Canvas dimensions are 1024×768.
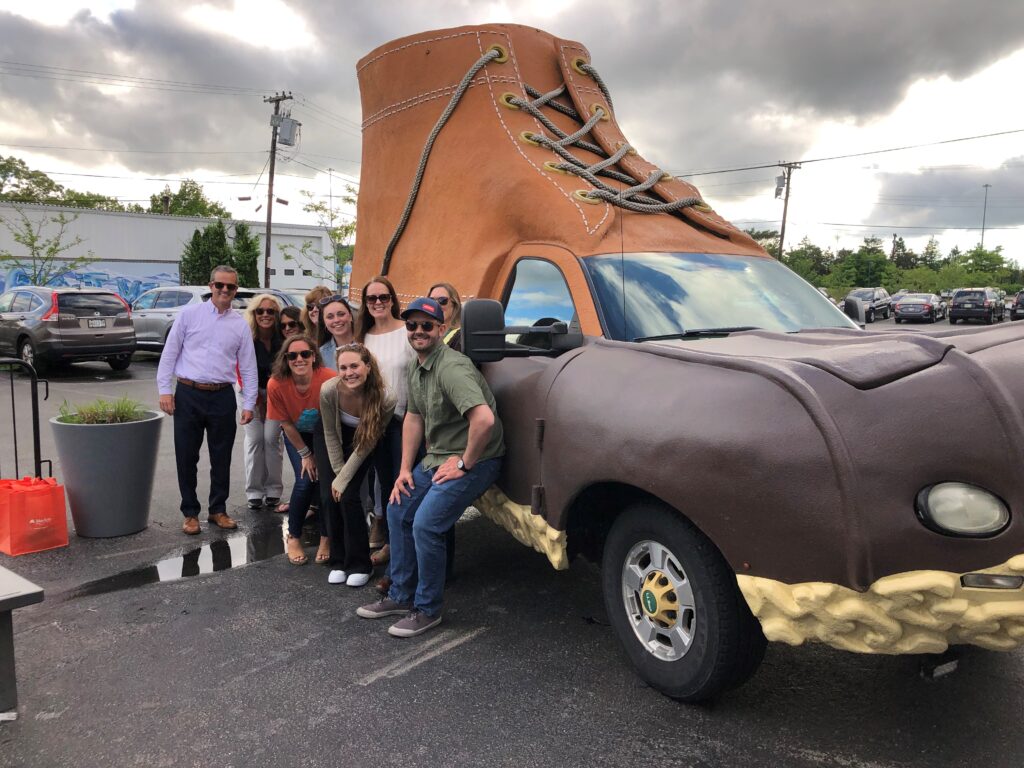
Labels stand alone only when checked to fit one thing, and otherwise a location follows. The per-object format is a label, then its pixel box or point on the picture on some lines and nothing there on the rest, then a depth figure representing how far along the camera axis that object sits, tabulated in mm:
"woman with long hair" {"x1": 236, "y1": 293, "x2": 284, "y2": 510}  5797
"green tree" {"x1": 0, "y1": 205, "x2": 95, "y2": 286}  26042
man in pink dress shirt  5242
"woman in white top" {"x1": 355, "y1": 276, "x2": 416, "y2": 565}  4449
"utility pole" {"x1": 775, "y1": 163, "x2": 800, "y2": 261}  47691
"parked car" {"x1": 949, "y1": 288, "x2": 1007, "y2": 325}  35700
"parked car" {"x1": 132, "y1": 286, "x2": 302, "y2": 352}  16312
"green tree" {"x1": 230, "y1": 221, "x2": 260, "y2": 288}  33031
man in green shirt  3512
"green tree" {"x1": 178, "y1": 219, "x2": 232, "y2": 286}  32281
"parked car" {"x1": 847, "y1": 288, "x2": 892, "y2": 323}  39469
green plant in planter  5199
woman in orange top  4836
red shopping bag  4801
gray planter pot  5062
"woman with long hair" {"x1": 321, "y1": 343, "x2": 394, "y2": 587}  4199
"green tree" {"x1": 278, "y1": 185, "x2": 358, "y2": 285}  34856
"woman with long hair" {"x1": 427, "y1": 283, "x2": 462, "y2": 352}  4594
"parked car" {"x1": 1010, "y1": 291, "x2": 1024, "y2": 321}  41450
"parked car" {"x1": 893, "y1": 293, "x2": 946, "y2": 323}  37750
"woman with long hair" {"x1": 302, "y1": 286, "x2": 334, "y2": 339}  5480
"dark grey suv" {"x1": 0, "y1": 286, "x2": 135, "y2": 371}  13773
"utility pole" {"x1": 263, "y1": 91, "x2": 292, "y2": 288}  30419
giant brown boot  4422
